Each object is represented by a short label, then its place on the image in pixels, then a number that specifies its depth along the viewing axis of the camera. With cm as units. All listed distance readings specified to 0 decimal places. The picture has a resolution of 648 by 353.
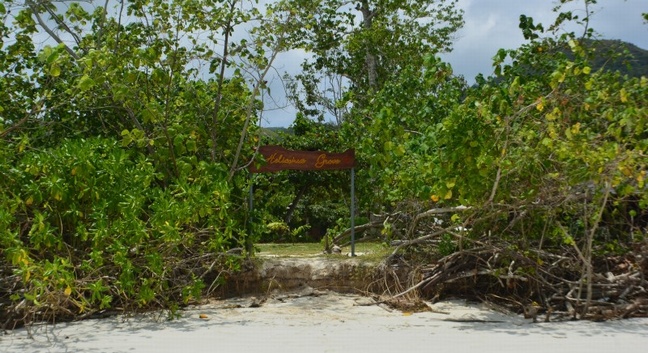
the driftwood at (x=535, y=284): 788
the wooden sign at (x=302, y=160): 981
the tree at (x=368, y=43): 1823
